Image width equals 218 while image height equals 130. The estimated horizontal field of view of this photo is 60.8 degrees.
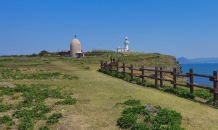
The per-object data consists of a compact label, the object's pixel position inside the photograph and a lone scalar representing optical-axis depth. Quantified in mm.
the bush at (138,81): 15076
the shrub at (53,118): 5957
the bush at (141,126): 5209
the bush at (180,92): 9717
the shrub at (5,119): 5788
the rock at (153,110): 6570
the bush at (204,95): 9391
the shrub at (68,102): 8317
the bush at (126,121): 5660
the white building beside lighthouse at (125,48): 140162
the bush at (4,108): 6830
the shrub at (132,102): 8078
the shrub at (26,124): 5445
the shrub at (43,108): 7029
